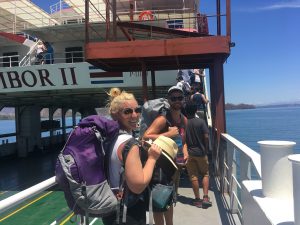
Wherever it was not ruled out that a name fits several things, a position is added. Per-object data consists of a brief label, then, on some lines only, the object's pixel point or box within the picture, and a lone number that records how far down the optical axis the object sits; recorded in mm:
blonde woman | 1292
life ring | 9618
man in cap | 2413
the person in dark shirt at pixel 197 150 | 3824
